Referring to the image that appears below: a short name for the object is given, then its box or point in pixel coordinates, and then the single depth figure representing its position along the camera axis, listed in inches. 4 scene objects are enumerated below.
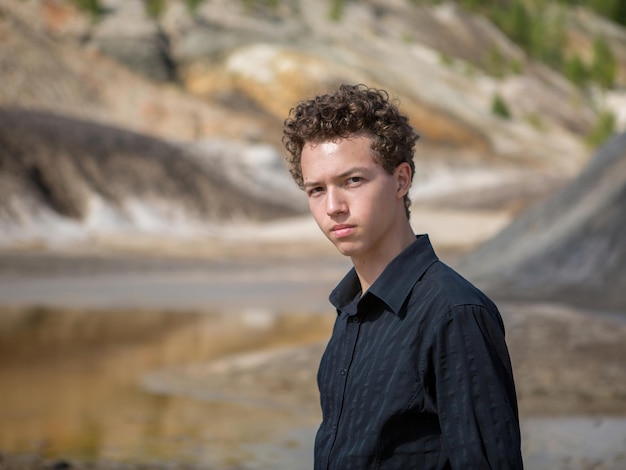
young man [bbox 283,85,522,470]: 71.1
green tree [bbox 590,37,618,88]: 2827.3
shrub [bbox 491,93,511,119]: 2282.2
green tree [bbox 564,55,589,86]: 2787.9
